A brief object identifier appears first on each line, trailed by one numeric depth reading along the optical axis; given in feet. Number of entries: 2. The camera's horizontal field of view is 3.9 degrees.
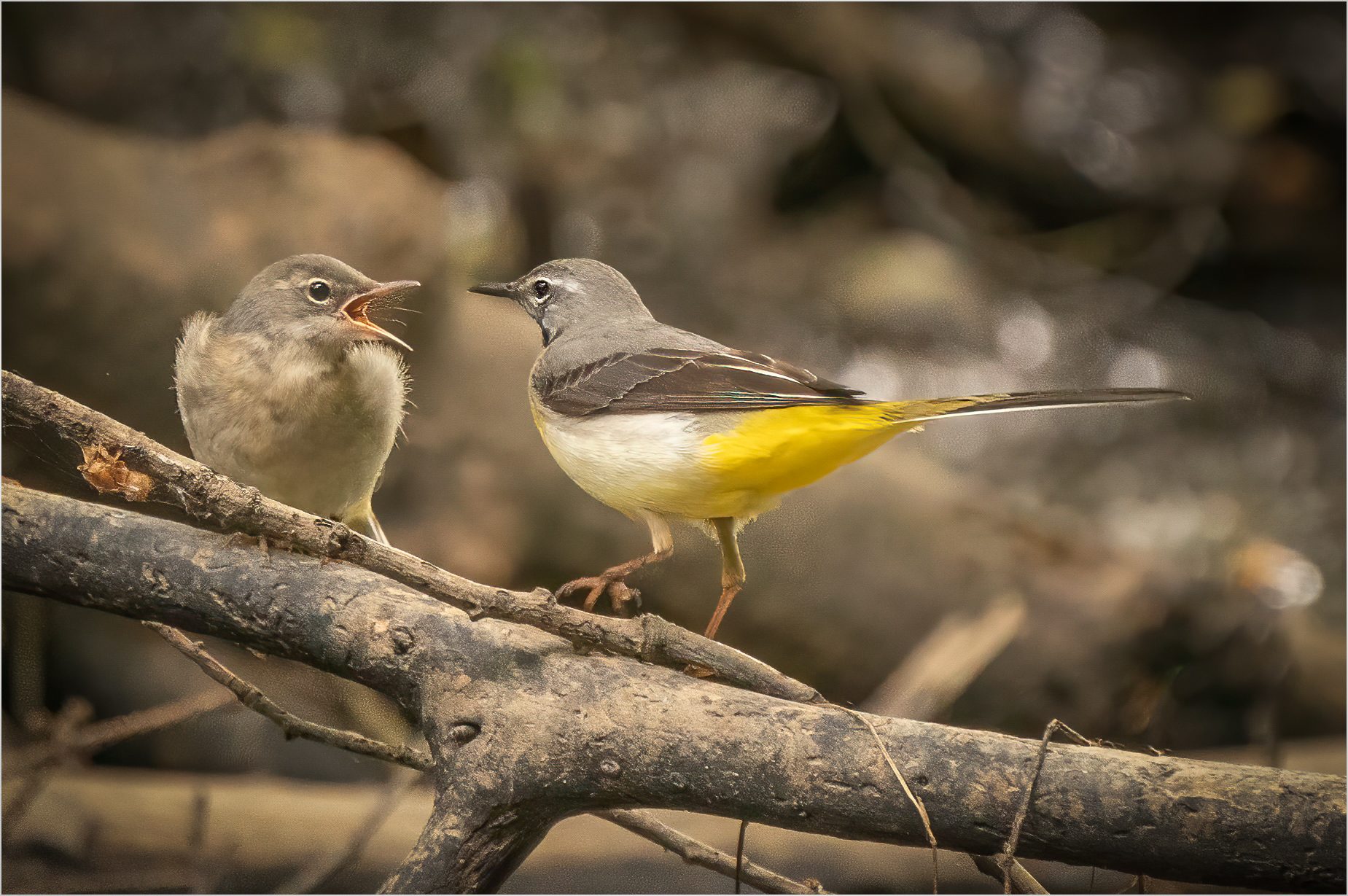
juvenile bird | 14.97
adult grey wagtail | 14.92
